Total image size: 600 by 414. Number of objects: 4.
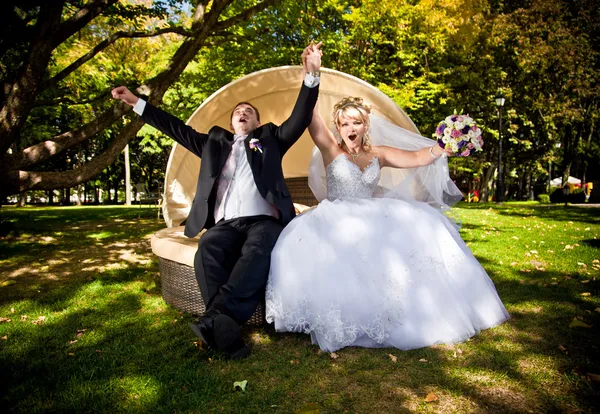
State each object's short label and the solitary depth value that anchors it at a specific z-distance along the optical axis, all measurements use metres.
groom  2.99
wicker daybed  4.41
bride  2.86
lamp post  14.64
